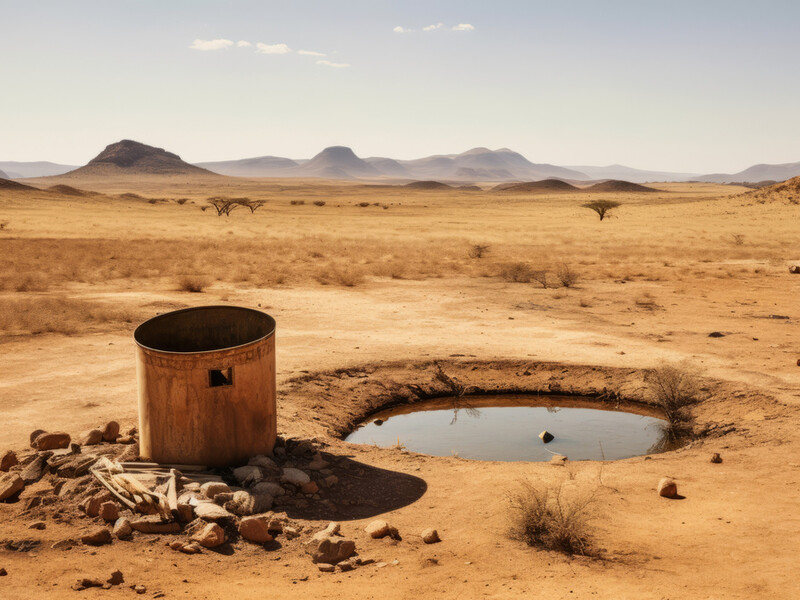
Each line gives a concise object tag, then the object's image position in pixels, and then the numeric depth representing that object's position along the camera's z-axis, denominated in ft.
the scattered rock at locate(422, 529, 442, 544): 17.57
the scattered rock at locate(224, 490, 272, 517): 18.62
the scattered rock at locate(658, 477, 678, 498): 20.40
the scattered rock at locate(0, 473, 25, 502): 19.62
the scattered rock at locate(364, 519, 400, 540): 17.85
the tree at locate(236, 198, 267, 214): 183.79
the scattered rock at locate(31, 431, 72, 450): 22.96
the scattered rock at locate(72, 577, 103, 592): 14.99
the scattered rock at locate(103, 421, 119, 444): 24.06
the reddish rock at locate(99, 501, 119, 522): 18.08
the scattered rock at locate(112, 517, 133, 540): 17.38
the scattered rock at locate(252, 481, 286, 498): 19.63
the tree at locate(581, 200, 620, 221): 169.58
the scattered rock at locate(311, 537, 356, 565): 16.53
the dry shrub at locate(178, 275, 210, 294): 59.52
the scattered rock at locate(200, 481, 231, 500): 18.89
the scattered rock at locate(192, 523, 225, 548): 16.90
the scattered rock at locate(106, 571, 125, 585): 15.22
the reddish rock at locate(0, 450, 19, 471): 21.84
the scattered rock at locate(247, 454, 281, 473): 21.10
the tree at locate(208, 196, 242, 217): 178.55
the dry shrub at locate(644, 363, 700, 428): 30.40
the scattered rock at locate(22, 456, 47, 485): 20.84
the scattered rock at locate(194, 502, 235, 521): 17.88
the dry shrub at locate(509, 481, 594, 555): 16.87
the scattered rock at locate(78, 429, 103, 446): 23.41
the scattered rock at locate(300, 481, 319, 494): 20.54
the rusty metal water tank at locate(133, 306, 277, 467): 20.11
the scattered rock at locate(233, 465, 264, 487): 20.08
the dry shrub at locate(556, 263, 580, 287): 62.95
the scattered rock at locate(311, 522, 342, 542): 17.25
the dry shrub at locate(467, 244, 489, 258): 89.35
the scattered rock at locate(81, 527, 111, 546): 17.08
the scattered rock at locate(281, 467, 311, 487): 20.62
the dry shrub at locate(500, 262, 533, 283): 67.46
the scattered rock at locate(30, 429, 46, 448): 23.98
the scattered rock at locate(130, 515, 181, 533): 17.59
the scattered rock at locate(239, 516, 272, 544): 17.43
